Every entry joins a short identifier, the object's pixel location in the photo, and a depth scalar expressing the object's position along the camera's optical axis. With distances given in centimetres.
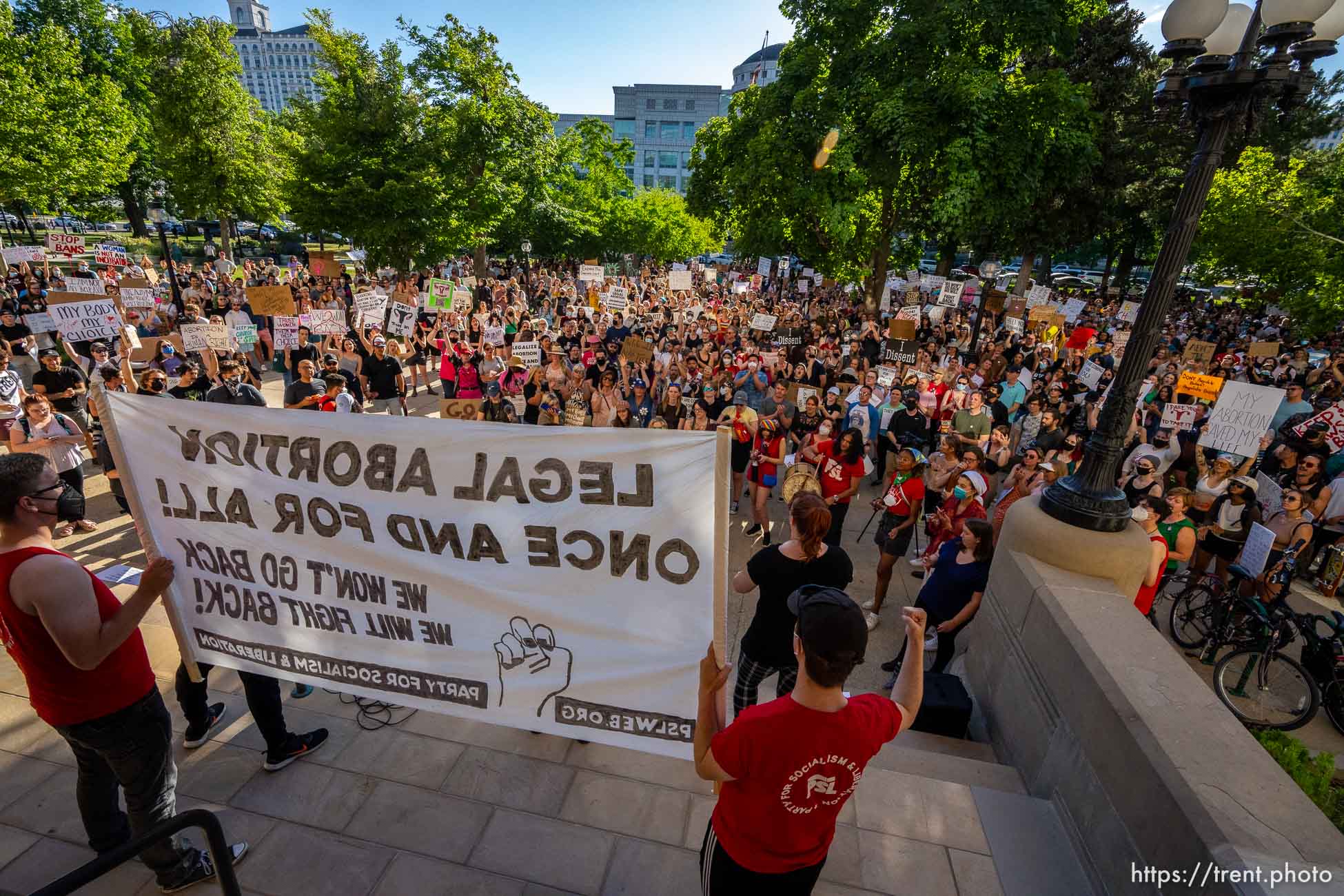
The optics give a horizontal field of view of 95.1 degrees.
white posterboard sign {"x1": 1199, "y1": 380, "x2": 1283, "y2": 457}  736
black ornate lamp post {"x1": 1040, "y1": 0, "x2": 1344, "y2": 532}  429
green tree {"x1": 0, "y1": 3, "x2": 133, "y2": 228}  1862
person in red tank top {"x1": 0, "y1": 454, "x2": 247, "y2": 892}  251
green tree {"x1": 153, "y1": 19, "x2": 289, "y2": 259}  2648
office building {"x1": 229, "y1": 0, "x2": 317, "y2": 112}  16738
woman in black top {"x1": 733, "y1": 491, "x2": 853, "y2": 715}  350
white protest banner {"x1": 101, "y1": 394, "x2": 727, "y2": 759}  278
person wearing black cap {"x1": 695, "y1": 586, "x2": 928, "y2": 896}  200
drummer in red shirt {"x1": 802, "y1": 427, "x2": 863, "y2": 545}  693
